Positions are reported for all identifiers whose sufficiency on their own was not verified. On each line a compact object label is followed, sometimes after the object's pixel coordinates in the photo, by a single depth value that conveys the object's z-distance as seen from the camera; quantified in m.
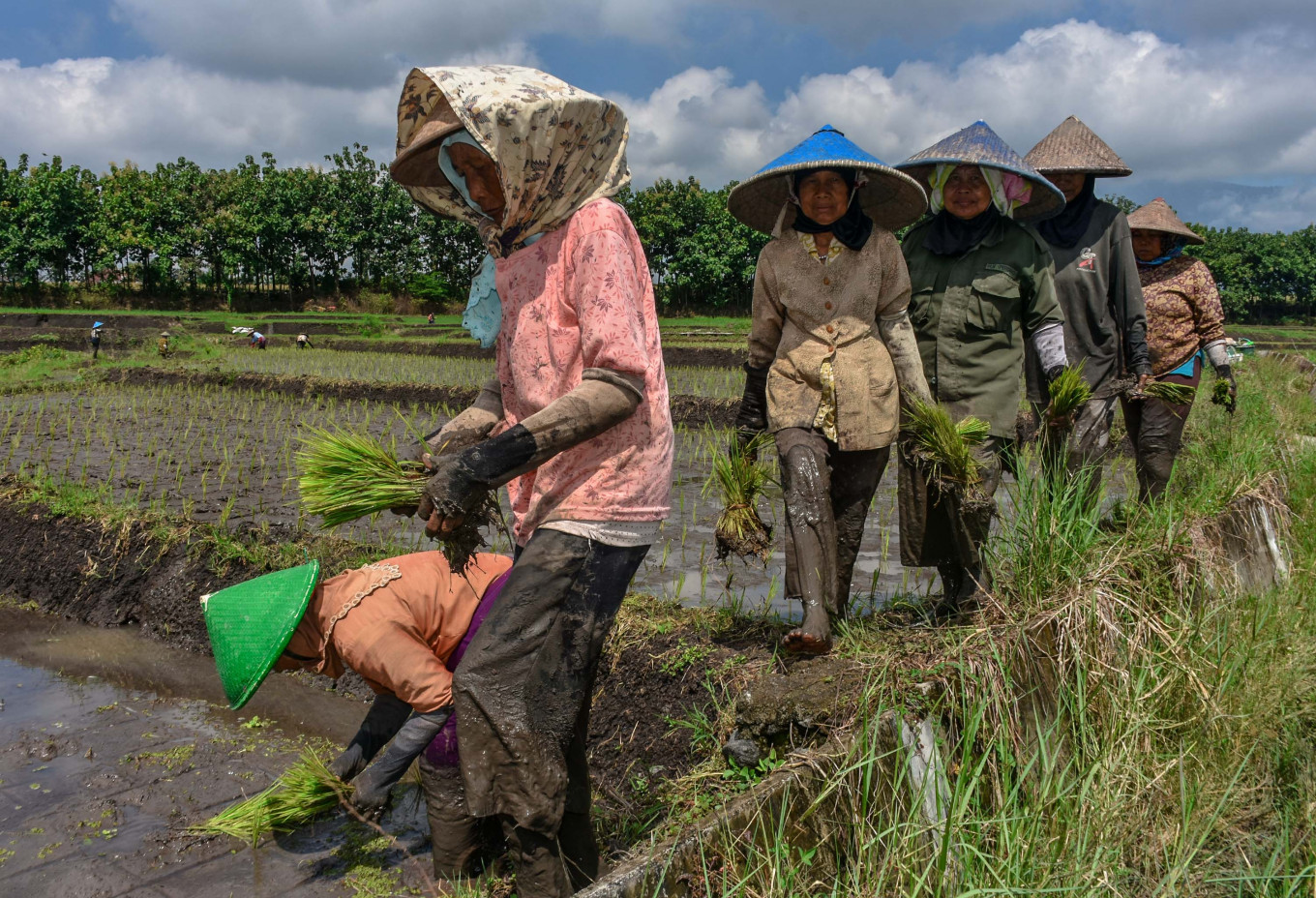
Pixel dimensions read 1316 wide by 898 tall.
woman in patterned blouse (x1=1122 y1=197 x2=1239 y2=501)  4.89
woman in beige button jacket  3.26
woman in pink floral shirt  2.00
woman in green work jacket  3.65
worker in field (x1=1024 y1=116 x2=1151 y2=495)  4.55
